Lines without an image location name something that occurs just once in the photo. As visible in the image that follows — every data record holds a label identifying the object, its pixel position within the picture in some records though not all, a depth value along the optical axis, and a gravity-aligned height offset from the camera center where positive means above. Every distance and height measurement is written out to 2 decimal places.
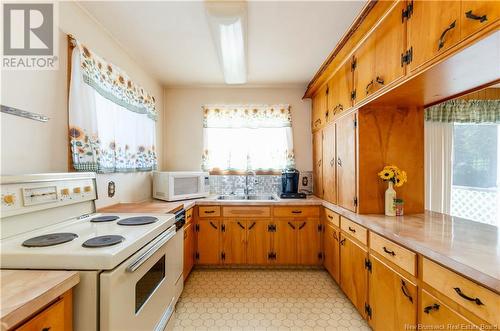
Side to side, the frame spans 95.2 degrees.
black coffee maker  2.88 -0.23
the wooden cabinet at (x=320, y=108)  2.67 +0.74
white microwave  2.54 -0.22
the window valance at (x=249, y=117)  3.25 +0.71
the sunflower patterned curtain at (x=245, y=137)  3.24 +0.42
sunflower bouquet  1.77 -0.07
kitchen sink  3.08 -0.42
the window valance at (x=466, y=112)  2.90 +0.70
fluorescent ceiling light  1.55 +1.07
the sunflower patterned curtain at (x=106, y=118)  1.58 +0.42
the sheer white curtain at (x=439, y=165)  3.06 +0.01
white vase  1.79 -0.27
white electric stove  0.87 -0.35
